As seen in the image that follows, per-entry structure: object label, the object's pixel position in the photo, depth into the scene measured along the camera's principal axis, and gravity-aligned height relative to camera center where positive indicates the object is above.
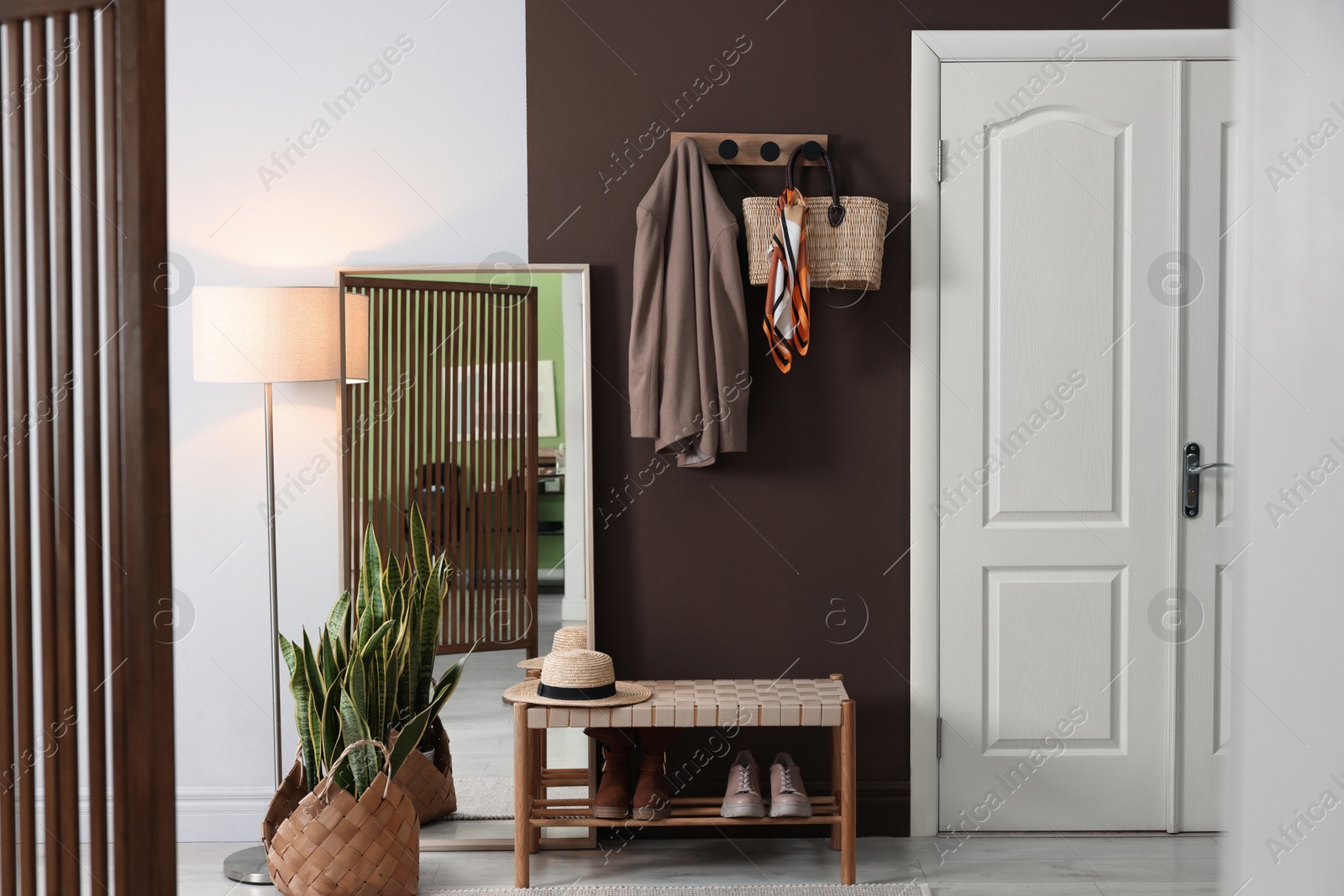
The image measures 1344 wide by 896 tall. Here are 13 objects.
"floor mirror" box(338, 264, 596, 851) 2.82 -0.15
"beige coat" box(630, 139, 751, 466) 2.70 +0.24
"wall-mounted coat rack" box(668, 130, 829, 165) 2.80 +0.73
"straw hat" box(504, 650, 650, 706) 2.54 -0.68
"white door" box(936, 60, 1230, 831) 2.85 -0.09
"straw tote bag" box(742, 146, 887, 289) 2.69 +0.46
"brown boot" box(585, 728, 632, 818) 2.62 -0.97
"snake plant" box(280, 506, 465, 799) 2.40 -0.64
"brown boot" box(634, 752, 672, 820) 2.60 -0.98
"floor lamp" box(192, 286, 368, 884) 2.55 +0.18
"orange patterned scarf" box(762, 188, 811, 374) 2.65 +0.36
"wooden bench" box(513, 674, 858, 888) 2.52 -0.77
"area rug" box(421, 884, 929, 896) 2.50 -1.18
